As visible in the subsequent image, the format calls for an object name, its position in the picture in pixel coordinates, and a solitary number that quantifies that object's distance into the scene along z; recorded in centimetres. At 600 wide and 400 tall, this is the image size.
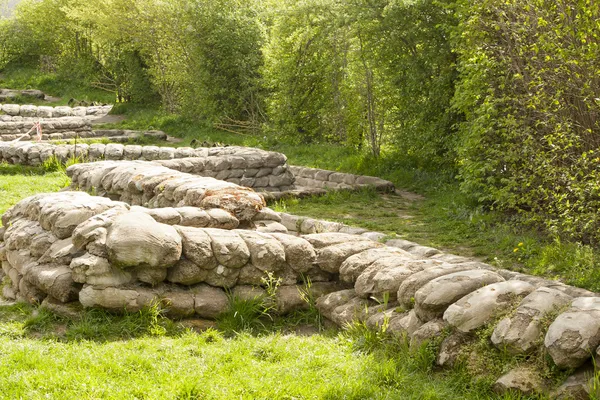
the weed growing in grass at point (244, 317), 579
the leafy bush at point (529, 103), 823
